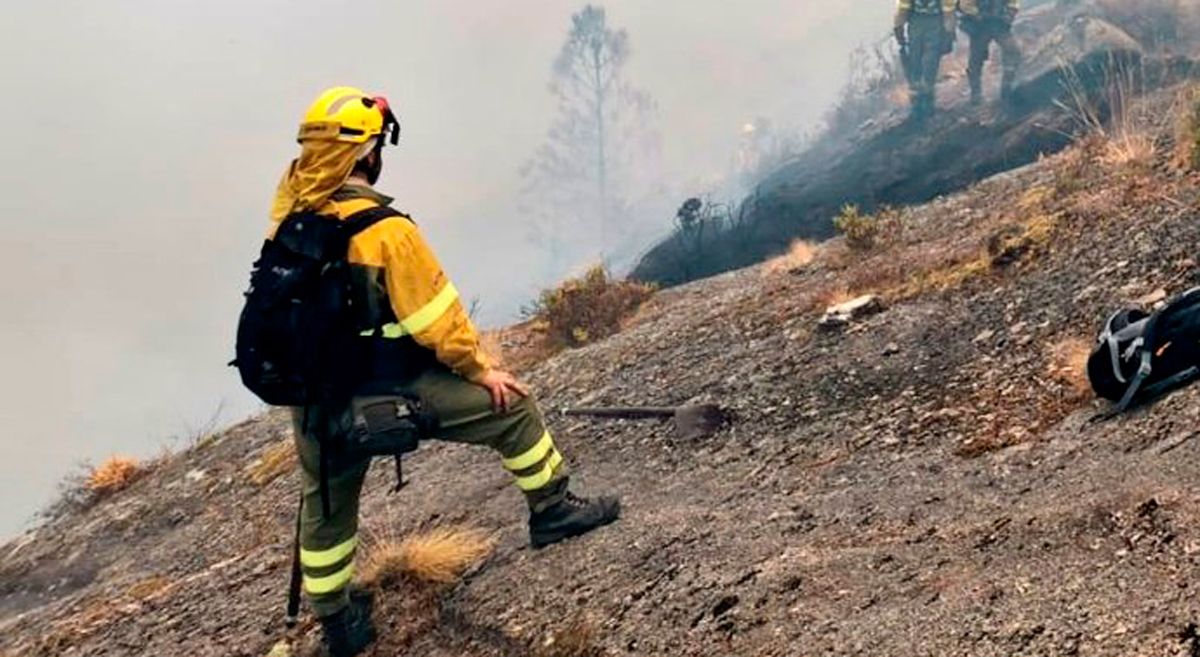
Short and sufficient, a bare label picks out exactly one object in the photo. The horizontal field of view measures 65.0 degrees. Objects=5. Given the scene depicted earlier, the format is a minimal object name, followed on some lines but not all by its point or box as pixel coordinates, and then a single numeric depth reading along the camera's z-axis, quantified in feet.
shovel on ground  18.40
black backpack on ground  12.12
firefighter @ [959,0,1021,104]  52.11
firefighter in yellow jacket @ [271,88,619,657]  11.82
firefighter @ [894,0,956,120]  51.52
